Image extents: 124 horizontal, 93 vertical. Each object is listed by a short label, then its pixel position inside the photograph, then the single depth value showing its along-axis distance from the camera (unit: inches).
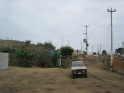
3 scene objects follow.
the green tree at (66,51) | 1385.1
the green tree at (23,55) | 1105.1
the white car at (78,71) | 565.7
